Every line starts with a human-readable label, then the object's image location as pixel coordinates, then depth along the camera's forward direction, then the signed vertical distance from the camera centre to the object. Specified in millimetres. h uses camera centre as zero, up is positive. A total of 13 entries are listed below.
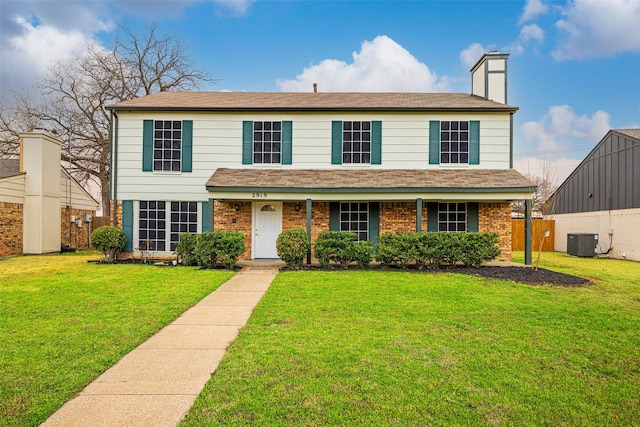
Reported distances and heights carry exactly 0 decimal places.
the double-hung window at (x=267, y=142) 13094 +2635
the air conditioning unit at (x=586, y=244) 16406 -1145
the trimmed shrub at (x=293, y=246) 10930 -889
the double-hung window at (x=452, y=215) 12875 +82
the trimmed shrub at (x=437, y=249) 10844 -931
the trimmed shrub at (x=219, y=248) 10836 -966
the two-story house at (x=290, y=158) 12867 +2056
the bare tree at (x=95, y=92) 22922 +7896
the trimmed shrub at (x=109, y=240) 12102 -874
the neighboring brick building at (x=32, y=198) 14453 +627
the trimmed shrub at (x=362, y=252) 10930 -1051
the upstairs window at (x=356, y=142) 13055 +2646
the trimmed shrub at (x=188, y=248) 11289 -1012
